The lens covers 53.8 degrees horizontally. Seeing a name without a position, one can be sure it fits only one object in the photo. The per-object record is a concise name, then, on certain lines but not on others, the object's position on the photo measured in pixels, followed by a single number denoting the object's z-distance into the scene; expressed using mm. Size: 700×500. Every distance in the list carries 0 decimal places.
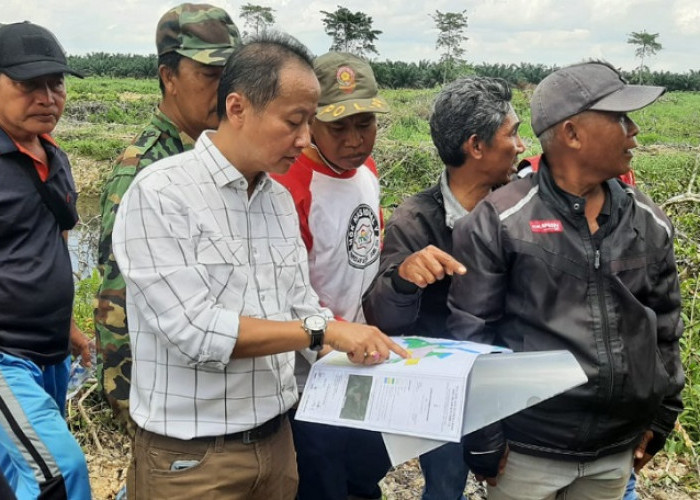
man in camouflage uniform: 2047
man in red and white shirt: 2119
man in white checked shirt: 1539
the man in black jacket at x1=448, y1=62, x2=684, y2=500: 1779
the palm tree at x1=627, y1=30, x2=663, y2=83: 36875
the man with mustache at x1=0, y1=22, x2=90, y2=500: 2166
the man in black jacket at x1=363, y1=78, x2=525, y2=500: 2041
